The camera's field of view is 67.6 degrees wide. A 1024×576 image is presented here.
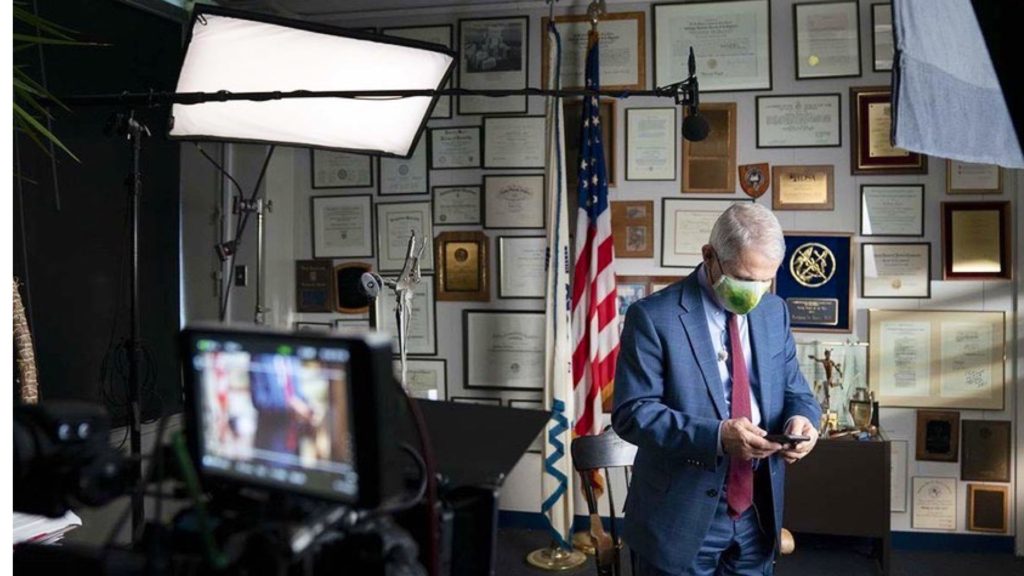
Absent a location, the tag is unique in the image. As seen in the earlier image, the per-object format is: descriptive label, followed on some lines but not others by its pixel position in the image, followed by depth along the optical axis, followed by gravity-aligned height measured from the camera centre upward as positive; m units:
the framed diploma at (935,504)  3.51 -1.09
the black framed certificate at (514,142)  3.79 +0.64
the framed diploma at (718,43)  3.59 +1.07
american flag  3.43 -0.05
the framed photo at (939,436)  3.48 -0.77
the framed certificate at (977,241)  3.43 +0.12
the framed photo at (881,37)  3.48 +1.05
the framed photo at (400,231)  3.91 +0.21
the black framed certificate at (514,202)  3.79 +0.35
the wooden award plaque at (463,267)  3.84 +0.02
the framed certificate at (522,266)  3.79 +0.03
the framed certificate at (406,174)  3.89 +0.50
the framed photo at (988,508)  3.46 -1.09
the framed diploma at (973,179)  3.43 +0.40
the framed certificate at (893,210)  3.50 +0.26
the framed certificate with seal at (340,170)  3.96 +0.53
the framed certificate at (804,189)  3.55 +0.37
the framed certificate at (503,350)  3.81 -0.39
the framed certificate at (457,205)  3.86 +0.34
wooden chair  2.03 -0.51
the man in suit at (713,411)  1.70 -0.33
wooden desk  3.09 -0.91
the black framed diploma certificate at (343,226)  3.98 +0.24
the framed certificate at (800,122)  3.55 +0.68
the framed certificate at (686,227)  3.66 +0.20
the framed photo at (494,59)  3.80 +1.06
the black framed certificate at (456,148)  3.84 +0.62
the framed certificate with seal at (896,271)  3.51 -0.02
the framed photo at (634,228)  3.70 +0.20
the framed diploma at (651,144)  3.68 +0.61
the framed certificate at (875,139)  3.49 +0.59
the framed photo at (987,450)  3.46 -0.83
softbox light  1.97 +0.54
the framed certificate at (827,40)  3.52 +1.05
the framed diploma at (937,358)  3.46 -0.42
